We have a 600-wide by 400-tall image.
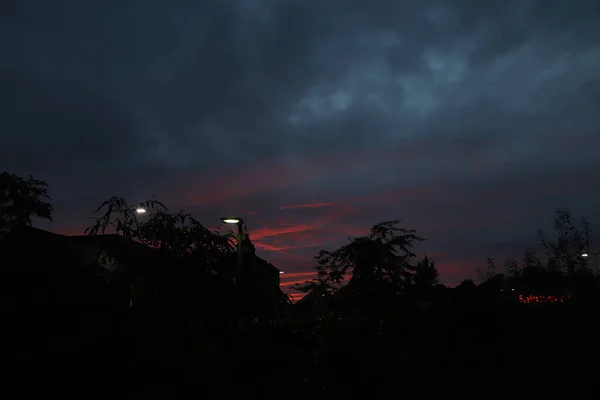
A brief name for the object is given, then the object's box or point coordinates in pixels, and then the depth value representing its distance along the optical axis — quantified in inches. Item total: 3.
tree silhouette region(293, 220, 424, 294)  433.1
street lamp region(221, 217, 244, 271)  406.6
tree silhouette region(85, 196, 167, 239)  273.0
